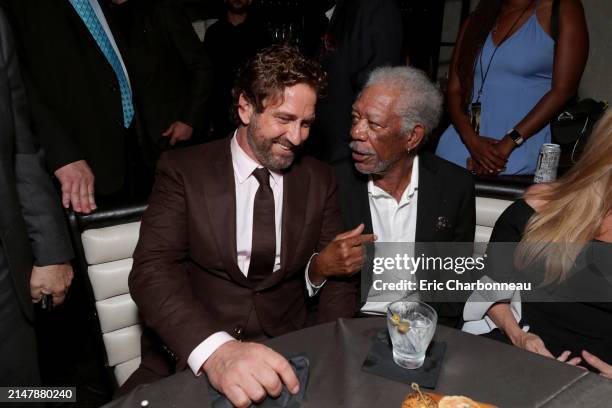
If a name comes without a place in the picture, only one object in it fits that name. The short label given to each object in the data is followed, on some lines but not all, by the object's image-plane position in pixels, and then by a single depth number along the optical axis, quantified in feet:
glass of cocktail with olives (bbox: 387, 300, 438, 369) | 3.64
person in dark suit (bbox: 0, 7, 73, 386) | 4.92
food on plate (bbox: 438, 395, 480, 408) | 3.14
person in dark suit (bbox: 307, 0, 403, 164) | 8.06
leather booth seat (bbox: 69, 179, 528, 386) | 5.22
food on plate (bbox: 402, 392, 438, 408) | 3.13
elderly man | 6.53
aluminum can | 6.77
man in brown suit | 5.26
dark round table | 3.28
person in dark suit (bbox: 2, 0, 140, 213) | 6.70
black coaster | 3.50
